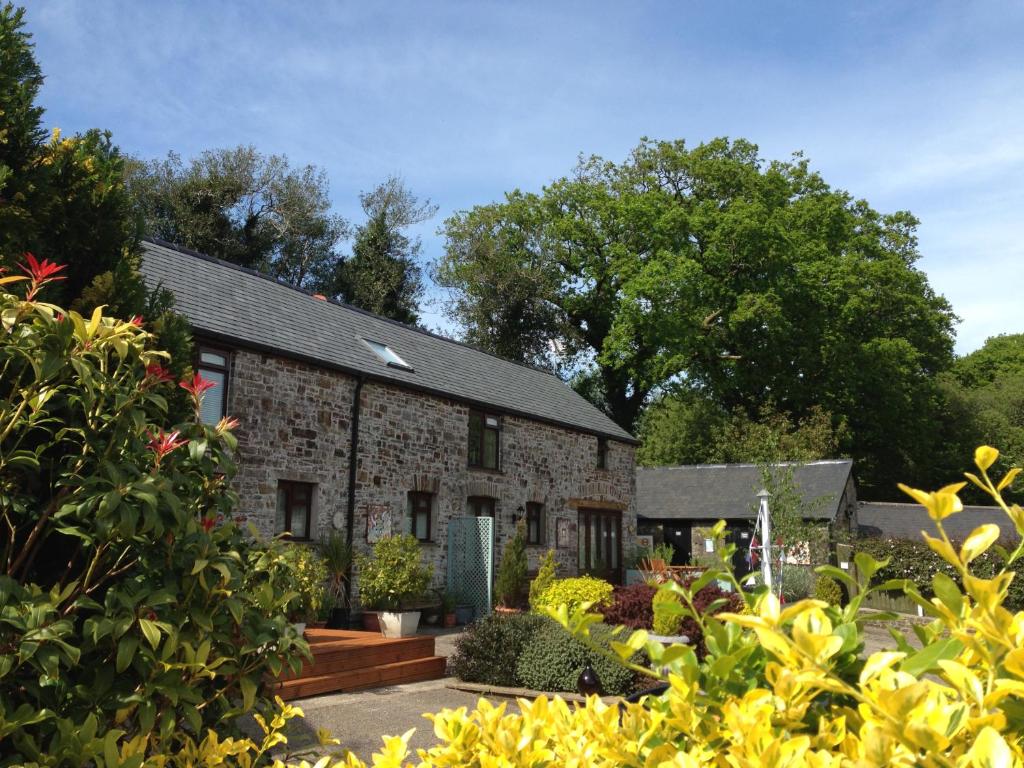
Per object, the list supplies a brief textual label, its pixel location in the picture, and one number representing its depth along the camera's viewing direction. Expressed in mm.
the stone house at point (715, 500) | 28594
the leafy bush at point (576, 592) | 12812
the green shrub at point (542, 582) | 13794
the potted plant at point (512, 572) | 17062
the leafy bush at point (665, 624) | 10469
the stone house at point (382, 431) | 14211
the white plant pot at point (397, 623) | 12758
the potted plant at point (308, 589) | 10977
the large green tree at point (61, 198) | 5426
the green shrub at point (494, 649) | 10523
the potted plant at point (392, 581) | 13477
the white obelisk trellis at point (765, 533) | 15619
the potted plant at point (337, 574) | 14461
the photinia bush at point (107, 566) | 2732
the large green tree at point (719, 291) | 33031
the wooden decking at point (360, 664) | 9656
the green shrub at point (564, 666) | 10102
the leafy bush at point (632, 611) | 11469
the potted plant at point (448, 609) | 16531
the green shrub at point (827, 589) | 21844
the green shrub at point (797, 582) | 22875
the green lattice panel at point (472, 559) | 17312
